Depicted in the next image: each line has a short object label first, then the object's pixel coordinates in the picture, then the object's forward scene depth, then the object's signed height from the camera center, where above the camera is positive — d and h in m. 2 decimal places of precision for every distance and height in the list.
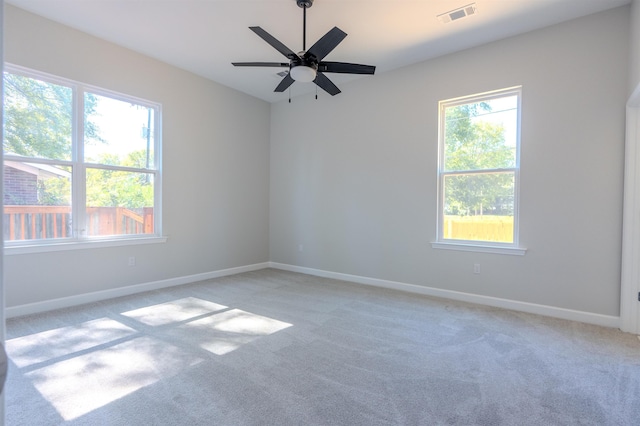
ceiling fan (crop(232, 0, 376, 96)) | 2.53 +1.31
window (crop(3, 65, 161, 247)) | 3.22 +0.50
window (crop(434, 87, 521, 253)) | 3.63 +0.49
